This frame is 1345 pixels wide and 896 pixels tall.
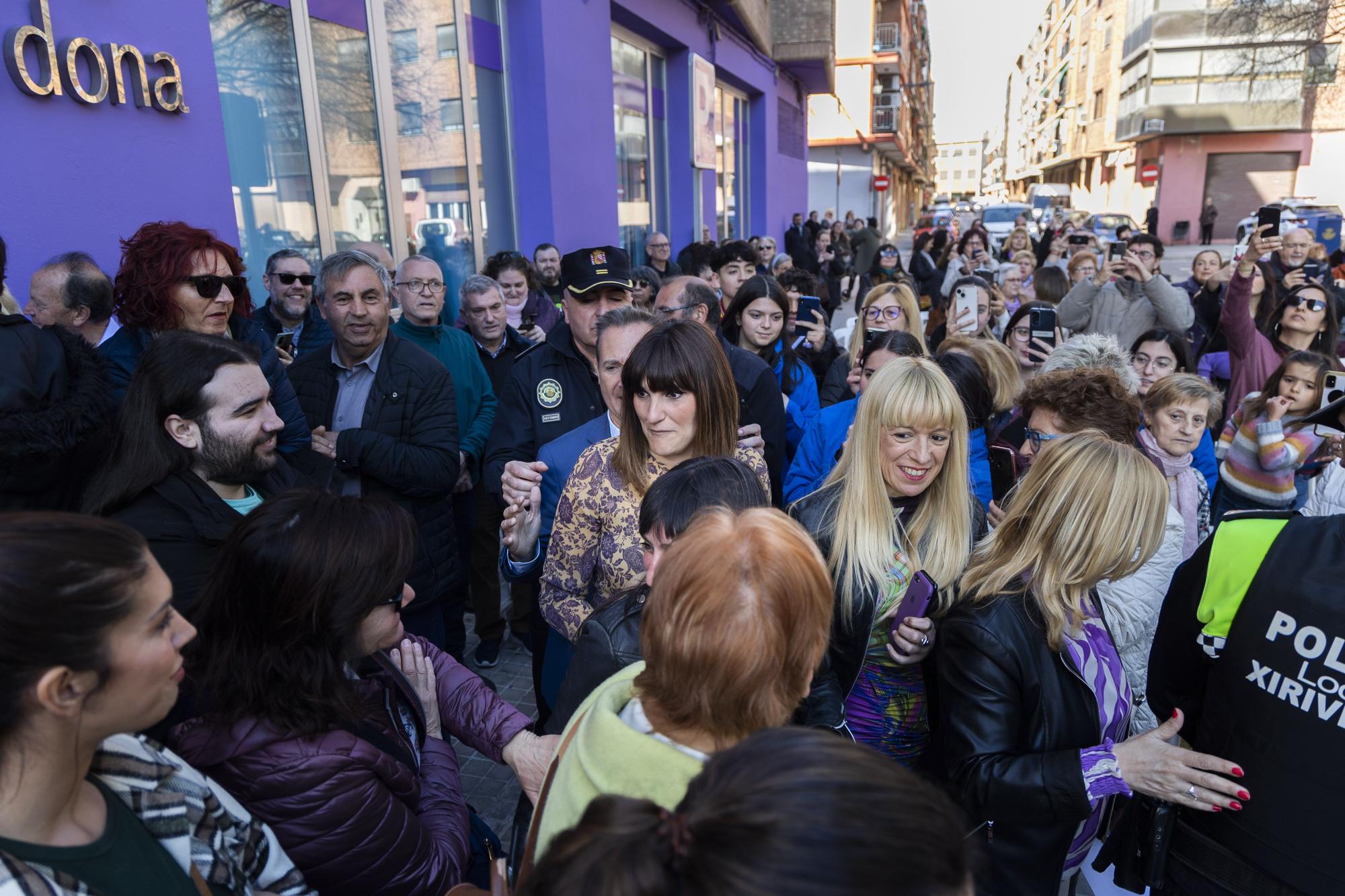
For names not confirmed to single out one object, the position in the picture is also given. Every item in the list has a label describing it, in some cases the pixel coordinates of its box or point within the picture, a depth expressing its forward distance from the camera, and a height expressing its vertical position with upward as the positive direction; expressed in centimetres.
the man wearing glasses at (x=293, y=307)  433 -16
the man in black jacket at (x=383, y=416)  306 -57
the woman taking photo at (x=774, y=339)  425 -41
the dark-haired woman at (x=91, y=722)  106 -61
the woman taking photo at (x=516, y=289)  562 -14
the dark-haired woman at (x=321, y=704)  147 -81
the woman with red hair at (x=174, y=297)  285 -6
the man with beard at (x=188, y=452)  200 -45
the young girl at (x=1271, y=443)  307 -78
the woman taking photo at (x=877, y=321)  460 -37
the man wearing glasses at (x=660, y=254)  887 +10
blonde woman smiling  216 -79
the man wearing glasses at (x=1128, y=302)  541 -38
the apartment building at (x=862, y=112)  3262 +609
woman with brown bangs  231 -58
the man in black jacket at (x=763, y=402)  347 -61
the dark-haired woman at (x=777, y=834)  71 -53
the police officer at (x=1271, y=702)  144 -85
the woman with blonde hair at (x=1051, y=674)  166 -91
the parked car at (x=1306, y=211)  1899 +81
